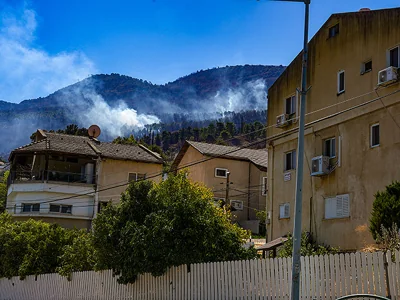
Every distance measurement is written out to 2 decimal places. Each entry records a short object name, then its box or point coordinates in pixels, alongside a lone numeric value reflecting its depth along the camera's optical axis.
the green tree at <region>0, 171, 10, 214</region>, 67.79
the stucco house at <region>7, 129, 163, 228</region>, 48.19
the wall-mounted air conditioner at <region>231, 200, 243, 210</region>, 52.12
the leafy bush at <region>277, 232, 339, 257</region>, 23.04
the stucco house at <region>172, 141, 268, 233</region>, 51.47
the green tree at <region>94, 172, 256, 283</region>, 20.34
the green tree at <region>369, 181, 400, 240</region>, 18.34
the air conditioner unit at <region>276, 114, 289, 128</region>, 29.39
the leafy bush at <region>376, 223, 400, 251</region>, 14.28
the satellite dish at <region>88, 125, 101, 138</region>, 56.88
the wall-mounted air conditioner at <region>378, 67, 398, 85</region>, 22.38
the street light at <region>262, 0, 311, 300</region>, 13.62
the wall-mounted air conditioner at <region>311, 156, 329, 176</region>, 26.02
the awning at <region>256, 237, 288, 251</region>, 27.69
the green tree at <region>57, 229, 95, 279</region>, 26.28
